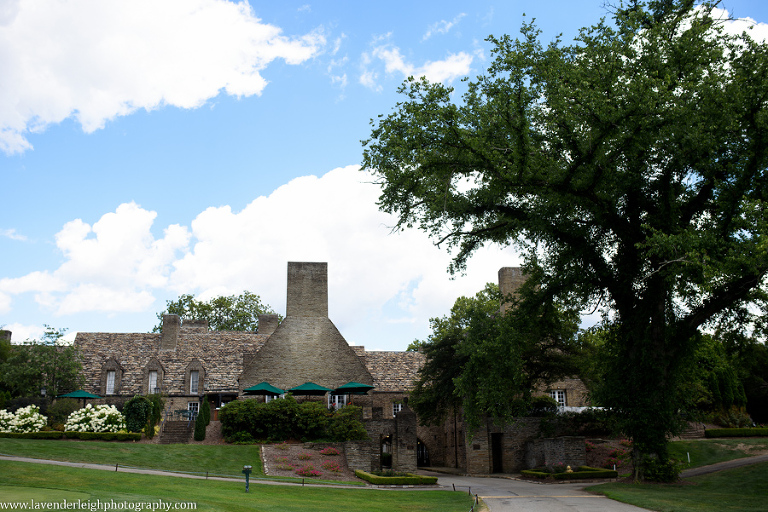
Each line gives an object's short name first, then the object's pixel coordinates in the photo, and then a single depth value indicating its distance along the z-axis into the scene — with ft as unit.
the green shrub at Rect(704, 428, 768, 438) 123.24
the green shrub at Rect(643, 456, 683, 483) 74.54
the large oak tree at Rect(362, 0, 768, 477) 65.51
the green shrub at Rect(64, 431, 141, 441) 101.91
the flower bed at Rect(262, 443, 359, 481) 89.30
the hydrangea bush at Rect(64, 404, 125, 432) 104.83
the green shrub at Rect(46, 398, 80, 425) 112.47
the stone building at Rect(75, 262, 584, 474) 142.61
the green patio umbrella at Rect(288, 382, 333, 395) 124.77
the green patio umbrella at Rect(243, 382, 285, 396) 125.49
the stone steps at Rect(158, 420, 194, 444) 110.83
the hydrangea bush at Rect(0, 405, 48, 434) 102.48
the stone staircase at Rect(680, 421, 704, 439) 123.85
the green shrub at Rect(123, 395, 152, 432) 110.11
